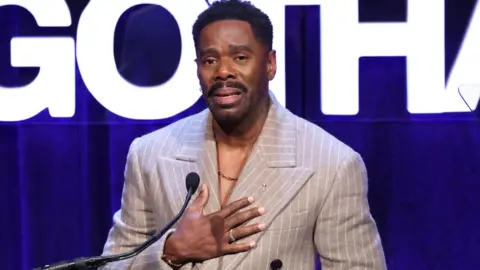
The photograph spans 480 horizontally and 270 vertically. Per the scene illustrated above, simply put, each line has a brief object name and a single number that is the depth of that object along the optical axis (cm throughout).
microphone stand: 734
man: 766
